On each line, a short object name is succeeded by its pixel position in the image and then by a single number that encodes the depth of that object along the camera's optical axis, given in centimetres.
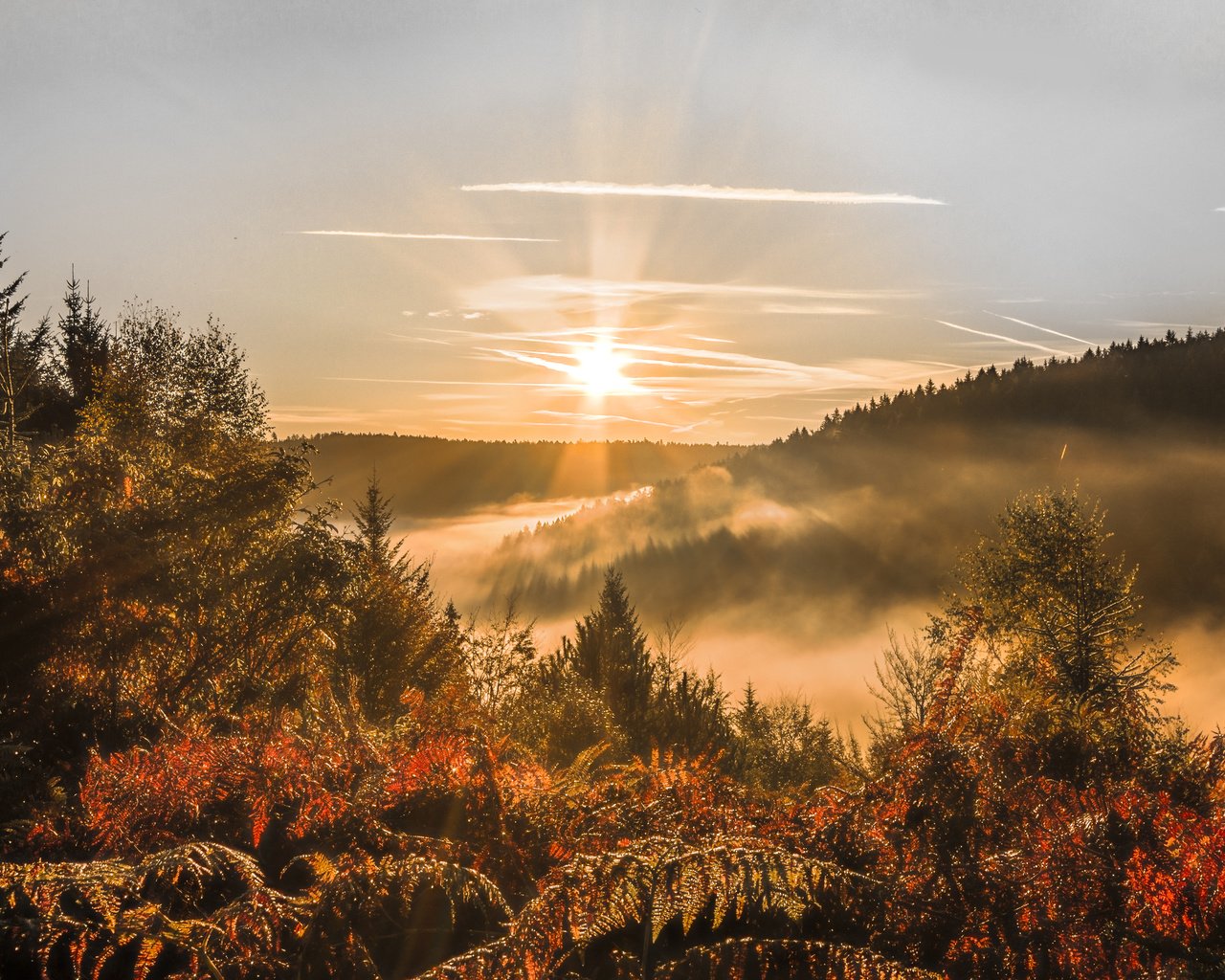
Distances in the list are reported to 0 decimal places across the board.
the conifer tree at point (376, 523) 3722
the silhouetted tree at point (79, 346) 4144
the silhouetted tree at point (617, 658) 3838
